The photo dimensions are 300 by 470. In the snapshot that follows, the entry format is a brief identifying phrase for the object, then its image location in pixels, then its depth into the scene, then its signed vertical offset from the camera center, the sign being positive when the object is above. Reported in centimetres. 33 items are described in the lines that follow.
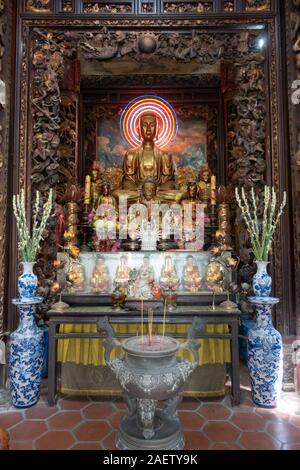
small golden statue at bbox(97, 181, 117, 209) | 437 +75
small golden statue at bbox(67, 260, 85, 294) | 344 -24
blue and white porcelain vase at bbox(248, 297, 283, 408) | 284 -91
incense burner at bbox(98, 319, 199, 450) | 210 -81
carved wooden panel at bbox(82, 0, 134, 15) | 385 +282
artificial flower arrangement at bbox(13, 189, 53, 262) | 307 +15
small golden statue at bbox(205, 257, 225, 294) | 343 -25
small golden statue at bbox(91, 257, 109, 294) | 343 -25
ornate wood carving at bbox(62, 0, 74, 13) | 384 +282
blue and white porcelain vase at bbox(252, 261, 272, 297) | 301 -26
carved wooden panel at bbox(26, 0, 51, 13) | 379 +279
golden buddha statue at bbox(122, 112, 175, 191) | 537 +146
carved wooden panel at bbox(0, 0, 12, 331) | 337 +127
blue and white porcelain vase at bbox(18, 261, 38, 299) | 296 -24
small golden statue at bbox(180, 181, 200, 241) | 420 +65
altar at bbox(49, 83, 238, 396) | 312 +1
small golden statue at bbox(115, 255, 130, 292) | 331 -20
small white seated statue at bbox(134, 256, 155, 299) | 335 -28
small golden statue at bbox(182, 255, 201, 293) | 344 -24
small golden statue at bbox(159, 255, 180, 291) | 335 -23
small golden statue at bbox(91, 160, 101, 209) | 458 +96
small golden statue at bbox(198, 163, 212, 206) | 466 +99
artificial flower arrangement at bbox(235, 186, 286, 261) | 309 +14
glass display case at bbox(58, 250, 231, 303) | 335 -21
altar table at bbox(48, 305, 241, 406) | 291 -59
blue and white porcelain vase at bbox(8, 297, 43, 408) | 282 -89
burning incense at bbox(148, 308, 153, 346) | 230 -59
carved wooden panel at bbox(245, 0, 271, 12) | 379 +278
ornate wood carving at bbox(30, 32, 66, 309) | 366 +146
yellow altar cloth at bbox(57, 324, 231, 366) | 310 -86
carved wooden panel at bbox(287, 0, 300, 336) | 342 +138
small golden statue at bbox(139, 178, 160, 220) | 444 +80
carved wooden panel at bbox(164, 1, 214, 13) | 386 +281
